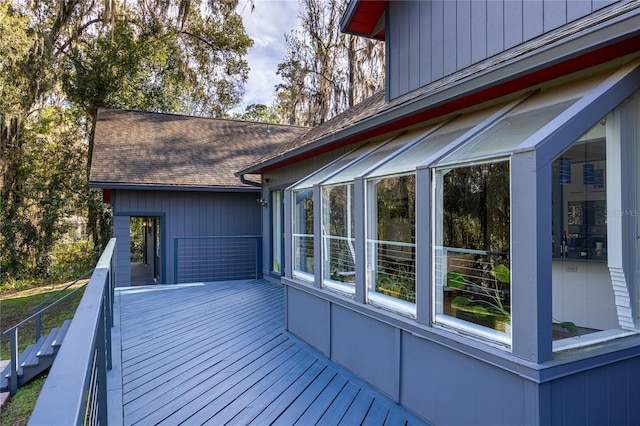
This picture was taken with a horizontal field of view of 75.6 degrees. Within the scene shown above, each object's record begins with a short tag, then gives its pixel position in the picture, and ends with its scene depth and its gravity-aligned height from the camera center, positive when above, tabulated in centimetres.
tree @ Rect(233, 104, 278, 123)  2136 +544
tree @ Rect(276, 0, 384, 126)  1545 +590
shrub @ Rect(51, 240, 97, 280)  1314 -142
